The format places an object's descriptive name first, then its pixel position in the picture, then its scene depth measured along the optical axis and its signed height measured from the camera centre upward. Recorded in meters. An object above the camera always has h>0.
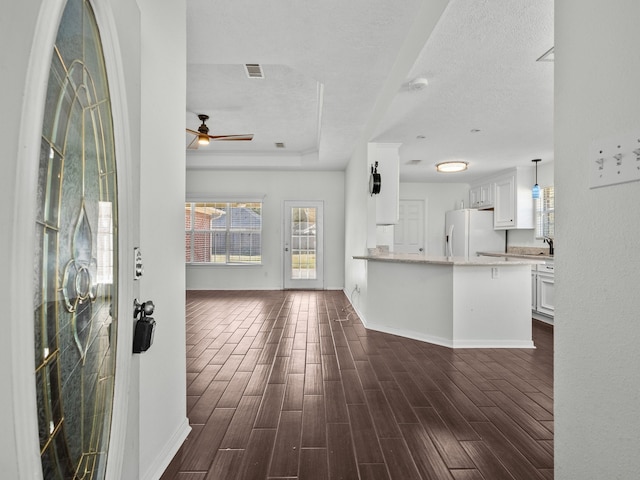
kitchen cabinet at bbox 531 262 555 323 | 4.64 -0.72
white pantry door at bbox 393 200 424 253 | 7.84 +0.24
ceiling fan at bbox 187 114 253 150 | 4.58 +1.39
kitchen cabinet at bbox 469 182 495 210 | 6.80 +0.89
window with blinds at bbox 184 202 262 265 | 7.45 +0.08
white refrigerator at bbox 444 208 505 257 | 6.83 +0.10
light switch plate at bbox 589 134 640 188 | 0.85 +0.21
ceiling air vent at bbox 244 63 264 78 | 3.41 +1.70
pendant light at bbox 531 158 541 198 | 5.71 +0.79
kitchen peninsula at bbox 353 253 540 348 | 3.57 -0.67
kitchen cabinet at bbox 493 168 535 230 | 5.99 +0.70
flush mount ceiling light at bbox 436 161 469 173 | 5.61 +1.18
